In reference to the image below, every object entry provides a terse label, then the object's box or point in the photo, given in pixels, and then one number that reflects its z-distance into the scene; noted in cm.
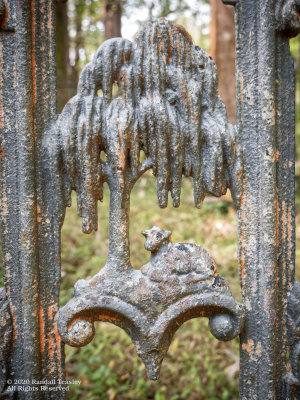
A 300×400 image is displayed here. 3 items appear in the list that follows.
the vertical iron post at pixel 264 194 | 58
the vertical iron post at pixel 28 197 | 57
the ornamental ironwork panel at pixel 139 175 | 57
